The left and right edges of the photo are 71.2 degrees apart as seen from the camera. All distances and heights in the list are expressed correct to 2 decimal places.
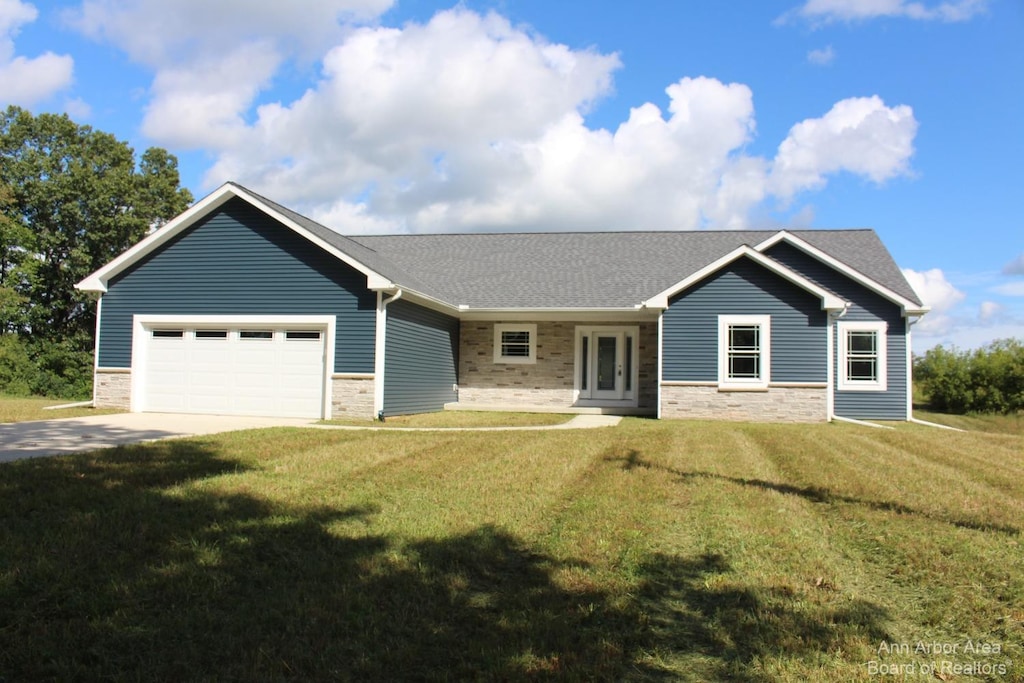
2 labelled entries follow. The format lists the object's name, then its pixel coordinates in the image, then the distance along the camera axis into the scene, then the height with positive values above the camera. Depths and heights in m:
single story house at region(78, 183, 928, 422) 15.73 +0.88
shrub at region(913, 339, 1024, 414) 22.22 -0.07
